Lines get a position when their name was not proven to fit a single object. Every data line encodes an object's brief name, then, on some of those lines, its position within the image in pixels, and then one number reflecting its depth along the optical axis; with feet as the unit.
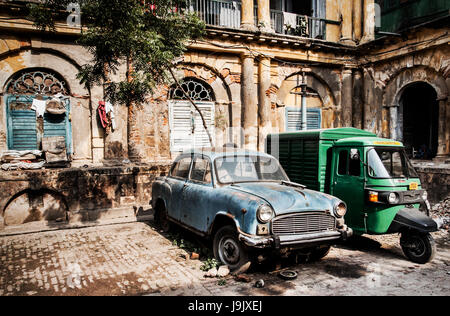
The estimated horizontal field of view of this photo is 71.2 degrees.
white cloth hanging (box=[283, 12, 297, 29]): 42.02
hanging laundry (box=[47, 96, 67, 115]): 29.89
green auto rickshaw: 17.44
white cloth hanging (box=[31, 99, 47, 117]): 29.60
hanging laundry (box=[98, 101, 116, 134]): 31.45
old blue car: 14.39
